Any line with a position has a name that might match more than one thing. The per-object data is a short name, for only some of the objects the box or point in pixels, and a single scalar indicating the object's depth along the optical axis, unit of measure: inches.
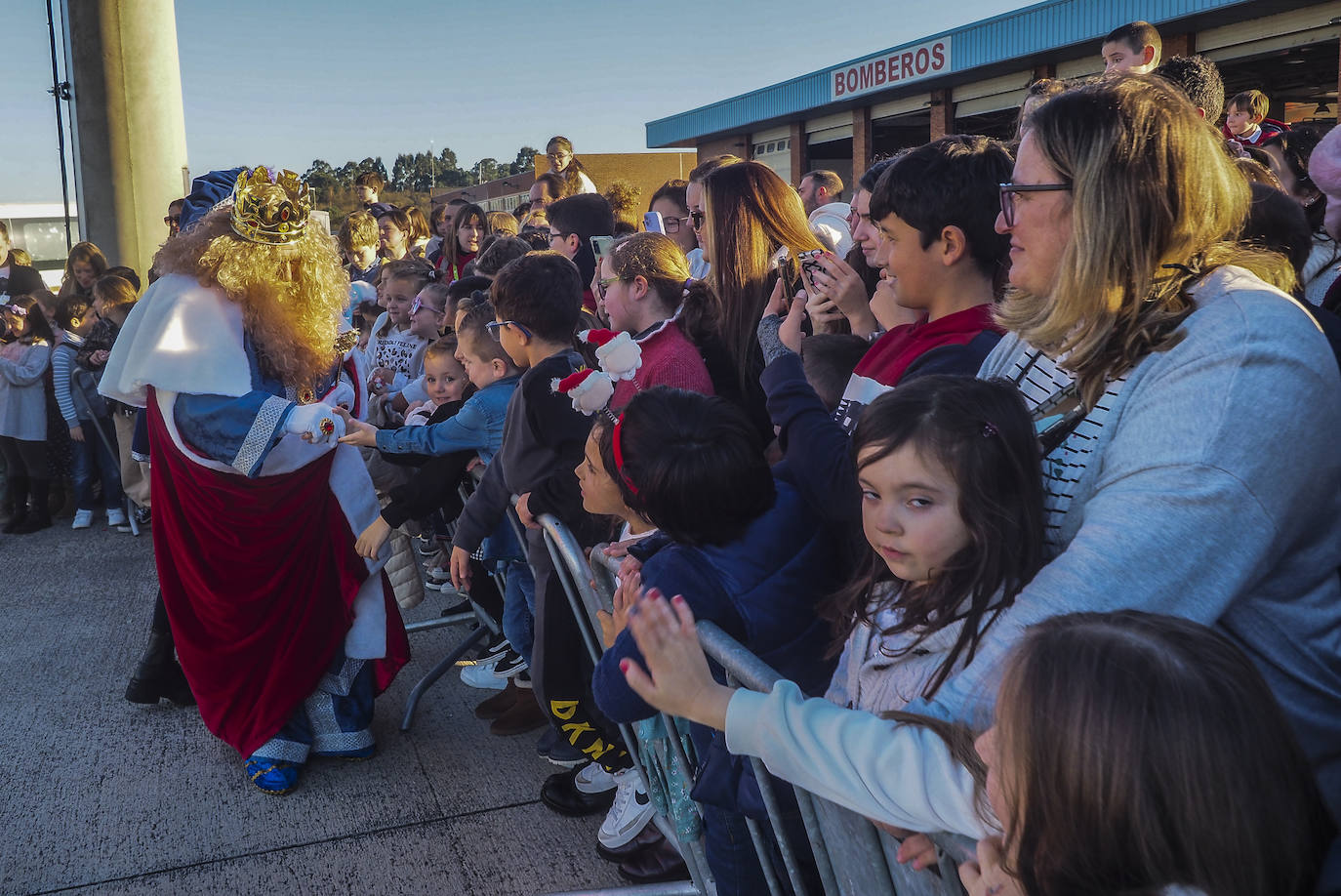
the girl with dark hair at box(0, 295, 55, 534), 283.3
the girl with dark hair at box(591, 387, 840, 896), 76.5
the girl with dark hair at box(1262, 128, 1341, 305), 114.0
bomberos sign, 792.6
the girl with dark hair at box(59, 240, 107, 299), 331.3
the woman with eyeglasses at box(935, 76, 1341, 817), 48.7
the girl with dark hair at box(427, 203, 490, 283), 291.0
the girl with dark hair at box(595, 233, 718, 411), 125.8
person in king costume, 136.7
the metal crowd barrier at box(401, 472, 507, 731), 157.5
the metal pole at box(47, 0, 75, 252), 416.5
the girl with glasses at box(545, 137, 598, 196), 323.6
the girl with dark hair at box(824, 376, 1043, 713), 58.7
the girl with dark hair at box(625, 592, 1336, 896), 38.2
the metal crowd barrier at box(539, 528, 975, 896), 46.4
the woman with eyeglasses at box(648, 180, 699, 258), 238.7
